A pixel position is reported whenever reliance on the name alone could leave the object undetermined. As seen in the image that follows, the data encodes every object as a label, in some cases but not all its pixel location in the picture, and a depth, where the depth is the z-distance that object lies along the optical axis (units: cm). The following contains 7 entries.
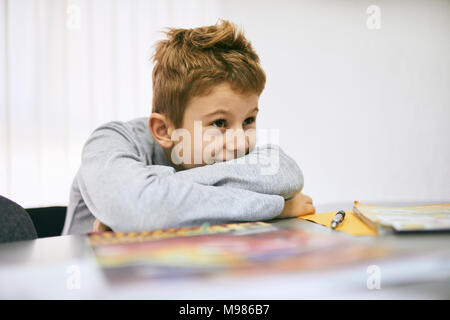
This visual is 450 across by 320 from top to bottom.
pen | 54
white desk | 27
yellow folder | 50
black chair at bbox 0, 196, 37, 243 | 49
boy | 54
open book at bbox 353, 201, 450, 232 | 47
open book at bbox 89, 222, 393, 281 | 32
